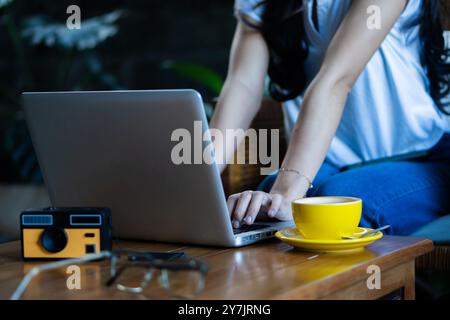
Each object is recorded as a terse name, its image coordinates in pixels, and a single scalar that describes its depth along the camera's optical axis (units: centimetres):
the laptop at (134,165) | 97
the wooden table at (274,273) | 80
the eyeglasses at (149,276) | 78
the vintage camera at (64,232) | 96
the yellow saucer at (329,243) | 94
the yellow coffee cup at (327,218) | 96
